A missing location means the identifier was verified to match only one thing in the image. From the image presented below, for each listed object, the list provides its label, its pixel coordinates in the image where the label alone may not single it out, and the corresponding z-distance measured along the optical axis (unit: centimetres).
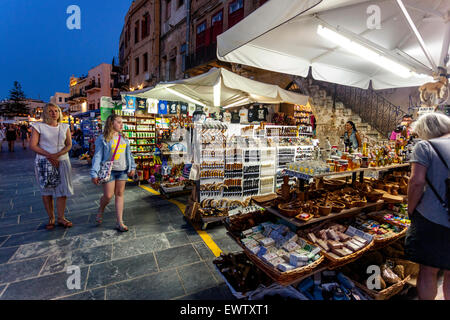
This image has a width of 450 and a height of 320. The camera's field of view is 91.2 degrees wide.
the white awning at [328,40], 229
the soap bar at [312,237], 250
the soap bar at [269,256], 221
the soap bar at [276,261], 212
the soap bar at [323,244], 241
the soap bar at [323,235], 258
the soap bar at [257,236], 259
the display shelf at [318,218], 240
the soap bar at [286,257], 222
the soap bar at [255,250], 234
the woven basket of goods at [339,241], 225
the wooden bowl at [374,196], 306
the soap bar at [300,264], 211
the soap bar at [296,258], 214
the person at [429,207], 192
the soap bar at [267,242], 244
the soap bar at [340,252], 229
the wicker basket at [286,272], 200
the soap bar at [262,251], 231
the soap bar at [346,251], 232
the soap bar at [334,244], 238
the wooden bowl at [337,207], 269
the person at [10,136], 1530
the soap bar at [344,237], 256
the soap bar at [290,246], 234
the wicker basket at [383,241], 258
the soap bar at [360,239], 248
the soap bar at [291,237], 247
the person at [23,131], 1873
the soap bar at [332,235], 255
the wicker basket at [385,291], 221
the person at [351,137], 486
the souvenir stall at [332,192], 227
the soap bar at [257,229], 274
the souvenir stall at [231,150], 445
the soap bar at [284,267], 203
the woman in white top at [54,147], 367
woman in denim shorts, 373
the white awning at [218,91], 455
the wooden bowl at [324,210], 257
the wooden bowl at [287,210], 251
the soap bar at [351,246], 237
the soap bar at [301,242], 242
